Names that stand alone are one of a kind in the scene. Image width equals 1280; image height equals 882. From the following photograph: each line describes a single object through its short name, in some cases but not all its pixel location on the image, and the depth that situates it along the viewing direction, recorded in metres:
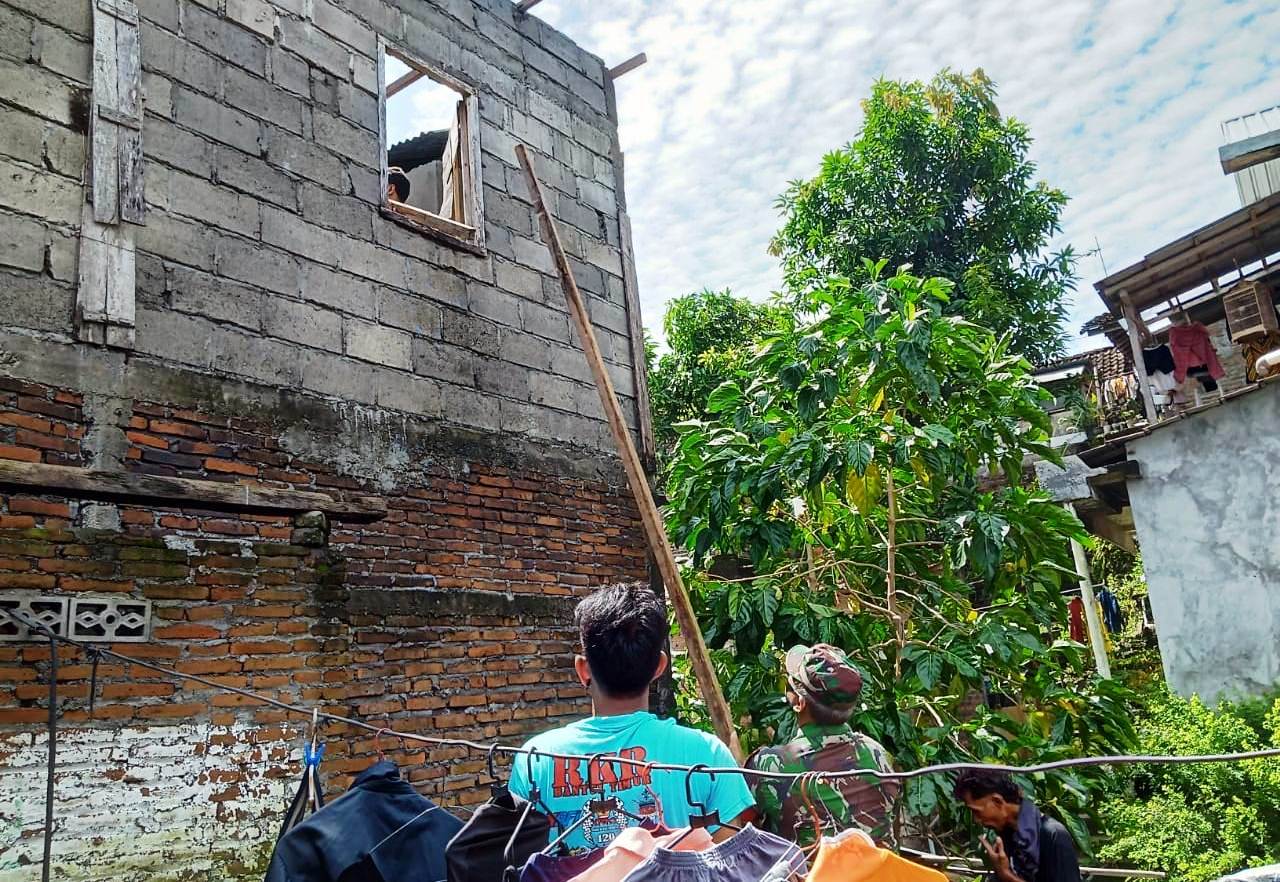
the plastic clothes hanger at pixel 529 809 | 1.93
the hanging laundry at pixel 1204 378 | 10.45
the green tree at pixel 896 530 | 4.63
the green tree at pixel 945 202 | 13.11
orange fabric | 1.54
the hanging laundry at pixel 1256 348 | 9.43
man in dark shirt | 3.10
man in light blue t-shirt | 2.09
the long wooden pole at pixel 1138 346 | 9.48
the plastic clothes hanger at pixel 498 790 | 2.04
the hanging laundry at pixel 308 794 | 2.86
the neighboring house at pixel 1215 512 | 7.75
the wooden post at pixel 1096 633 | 9.95
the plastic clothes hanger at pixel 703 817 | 2.05
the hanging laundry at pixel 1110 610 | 11.95
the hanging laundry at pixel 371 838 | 2.29
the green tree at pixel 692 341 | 13.05
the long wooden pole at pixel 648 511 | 3.94
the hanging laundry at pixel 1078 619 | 12.14
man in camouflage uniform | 2.82
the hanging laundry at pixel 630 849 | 1.74
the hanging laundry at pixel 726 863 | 1.67
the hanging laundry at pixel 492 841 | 1.94
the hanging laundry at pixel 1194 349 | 10.22
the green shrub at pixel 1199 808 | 5.57
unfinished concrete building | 3.42
